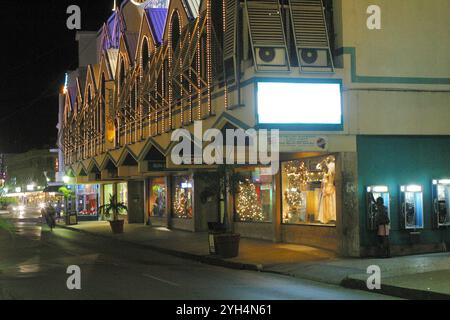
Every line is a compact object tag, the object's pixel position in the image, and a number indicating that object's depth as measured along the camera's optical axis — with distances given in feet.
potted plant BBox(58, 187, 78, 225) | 136.15
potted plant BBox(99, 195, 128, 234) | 100.48
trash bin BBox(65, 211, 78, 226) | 135.95
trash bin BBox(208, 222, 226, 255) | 62.23
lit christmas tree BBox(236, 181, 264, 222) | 78.43
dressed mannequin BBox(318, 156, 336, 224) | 62.54
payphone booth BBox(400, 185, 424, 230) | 59.57
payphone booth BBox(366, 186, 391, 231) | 57.67
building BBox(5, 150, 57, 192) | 387.14
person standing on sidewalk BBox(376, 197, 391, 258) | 56.13
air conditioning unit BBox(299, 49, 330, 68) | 60.03
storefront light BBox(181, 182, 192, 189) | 99.20
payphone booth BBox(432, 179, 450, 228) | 60.59
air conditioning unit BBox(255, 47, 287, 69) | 60.29
